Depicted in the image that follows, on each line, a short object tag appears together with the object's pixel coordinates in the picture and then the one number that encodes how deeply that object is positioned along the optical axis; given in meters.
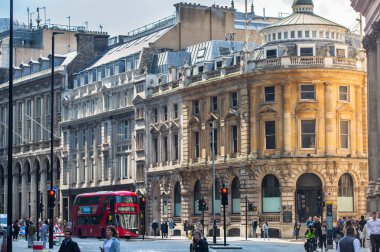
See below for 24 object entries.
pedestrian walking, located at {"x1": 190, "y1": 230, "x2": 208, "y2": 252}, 28.95
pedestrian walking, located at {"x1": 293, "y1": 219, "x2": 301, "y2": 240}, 84.00
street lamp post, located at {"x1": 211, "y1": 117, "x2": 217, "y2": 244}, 87.11
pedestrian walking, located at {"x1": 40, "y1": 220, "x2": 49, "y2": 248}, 64.12
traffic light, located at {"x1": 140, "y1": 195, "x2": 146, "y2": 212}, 84.49
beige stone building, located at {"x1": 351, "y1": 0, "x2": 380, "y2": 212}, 62.31
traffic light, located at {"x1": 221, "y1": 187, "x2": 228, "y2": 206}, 67.69
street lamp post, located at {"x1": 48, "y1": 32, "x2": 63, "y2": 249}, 62.58
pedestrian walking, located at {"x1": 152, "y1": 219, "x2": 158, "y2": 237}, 101.12
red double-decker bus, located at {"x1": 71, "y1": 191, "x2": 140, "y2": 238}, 87.69
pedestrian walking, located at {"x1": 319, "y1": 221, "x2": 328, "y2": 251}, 60.07
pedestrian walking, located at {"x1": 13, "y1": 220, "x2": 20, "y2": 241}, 91.50
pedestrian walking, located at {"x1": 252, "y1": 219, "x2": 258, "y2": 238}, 88.57
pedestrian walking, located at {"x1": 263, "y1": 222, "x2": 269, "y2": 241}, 85.94
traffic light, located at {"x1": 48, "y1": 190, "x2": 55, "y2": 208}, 64.88
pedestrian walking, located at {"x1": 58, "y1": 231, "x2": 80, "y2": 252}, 28.31
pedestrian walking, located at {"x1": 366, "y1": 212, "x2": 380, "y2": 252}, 39.91
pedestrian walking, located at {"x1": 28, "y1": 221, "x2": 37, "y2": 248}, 67.62
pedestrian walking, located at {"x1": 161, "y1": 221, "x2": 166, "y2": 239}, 96.81
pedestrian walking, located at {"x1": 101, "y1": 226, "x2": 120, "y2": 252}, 26.97
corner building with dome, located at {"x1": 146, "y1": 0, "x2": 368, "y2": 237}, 88.44
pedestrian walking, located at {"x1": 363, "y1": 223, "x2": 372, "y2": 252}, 40.96
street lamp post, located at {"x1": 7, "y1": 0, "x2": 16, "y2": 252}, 38.56
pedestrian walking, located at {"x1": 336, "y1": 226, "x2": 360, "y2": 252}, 25.98
